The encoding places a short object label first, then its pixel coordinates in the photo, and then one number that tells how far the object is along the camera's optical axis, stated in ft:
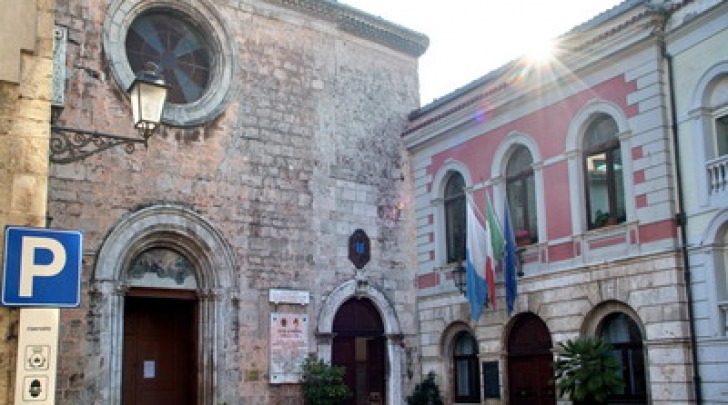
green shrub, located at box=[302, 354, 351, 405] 46.73
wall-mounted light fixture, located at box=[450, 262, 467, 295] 49.14
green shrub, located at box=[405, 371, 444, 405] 51.62
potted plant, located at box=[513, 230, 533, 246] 47.19
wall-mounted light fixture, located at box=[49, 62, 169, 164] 26.03
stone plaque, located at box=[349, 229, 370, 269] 52.29
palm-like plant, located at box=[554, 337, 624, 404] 38.34
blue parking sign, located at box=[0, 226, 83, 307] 19.27
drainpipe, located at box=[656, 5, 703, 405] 37.45
